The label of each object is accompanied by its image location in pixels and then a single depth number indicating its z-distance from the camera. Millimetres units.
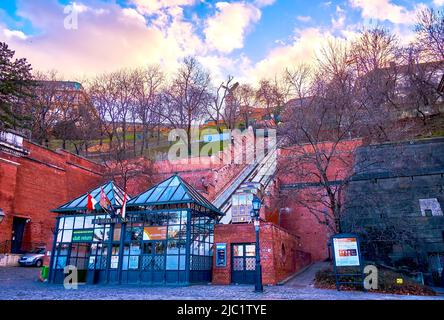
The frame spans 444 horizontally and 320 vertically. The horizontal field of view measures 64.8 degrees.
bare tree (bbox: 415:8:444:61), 29656
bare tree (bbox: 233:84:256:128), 57312
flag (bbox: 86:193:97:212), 19481
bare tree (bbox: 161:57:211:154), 47969
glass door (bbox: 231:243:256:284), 19484
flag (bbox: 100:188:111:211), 19078
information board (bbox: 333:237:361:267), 16188
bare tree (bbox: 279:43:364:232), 21172
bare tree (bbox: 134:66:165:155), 51750
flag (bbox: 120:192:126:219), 19277
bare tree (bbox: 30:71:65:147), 45250
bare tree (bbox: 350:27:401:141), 28192
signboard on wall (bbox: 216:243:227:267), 20006
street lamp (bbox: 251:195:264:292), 14898
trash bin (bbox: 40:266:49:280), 21078
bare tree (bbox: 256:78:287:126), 51456
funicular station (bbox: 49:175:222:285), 18609
